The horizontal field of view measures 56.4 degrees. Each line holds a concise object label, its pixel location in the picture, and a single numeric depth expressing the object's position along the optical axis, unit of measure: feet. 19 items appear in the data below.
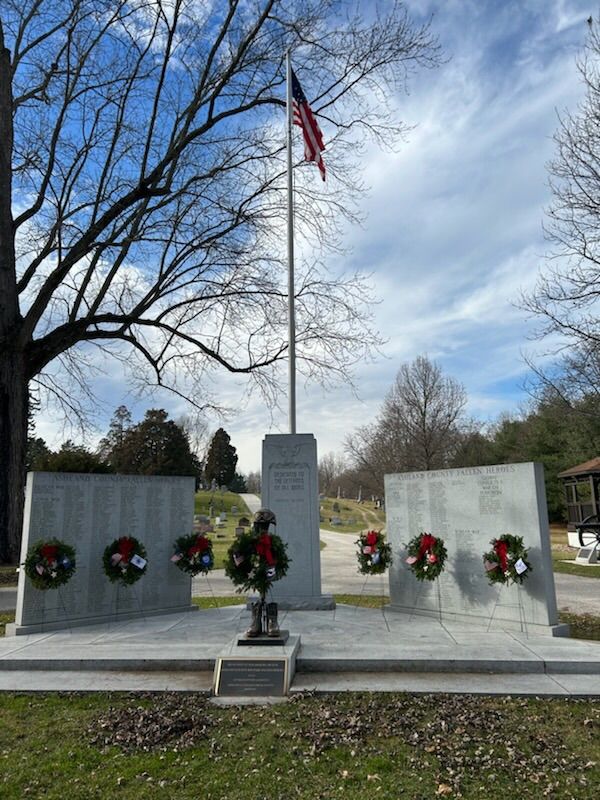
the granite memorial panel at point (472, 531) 26.61
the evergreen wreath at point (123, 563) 29.55
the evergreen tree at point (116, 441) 202.39
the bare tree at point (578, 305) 51.13
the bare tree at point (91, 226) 51.21
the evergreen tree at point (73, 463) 117.60
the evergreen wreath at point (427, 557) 28.50
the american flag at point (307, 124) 39.99
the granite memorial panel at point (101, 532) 28.58
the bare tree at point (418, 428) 120.37
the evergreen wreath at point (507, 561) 25.88
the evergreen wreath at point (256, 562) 22.43
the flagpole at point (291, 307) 34.68
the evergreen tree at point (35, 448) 186.61
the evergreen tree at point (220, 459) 276.82
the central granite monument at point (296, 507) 32.35
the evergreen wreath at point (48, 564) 27.09
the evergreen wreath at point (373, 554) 31.63
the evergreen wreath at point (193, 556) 32.17
